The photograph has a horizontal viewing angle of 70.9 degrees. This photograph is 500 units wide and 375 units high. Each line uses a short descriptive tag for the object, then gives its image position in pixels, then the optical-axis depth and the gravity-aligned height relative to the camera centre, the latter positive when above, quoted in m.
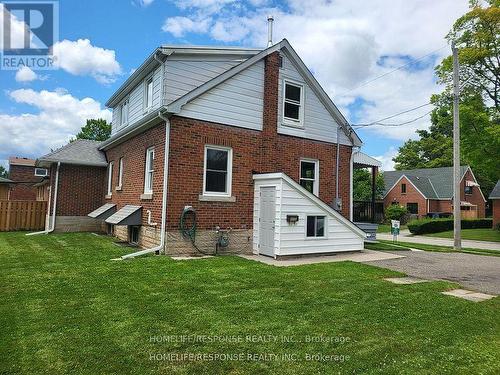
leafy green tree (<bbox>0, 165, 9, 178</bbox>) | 87.14 +7.71
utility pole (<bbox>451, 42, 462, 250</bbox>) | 16.19 +3.78
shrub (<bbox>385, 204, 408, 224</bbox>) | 37.22 +0.13
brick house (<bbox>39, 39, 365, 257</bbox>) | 10.39 +1.77
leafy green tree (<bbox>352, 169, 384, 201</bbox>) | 39.62 +3.31
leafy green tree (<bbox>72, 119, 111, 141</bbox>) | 42.88 +9.15
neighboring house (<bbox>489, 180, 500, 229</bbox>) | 29.42 +0.89
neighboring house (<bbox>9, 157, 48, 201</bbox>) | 38.53 +3.25
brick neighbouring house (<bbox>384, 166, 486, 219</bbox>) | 40.78 +2.86
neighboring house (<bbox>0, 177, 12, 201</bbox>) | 23.68 +0.93
